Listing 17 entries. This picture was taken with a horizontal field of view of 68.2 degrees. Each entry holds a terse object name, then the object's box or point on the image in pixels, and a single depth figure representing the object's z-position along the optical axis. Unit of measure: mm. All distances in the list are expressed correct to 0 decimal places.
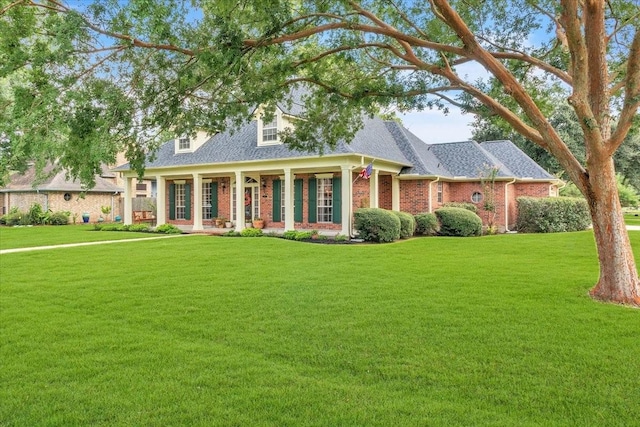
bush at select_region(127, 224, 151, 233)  23333
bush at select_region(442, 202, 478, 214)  22650
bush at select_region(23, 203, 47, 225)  30922
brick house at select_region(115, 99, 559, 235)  19969
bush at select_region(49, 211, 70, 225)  31109
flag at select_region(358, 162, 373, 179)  17922
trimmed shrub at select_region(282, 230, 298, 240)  18734
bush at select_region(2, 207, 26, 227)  30797
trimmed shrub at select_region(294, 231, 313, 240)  18594
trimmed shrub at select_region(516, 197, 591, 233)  22625
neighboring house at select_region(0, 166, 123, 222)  32031
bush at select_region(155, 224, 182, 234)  22094
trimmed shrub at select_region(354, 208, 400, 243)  17641
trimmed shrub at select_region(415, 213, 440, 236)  20250
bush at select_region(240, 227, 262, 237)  19892
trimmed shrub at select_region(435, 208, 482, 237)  20297
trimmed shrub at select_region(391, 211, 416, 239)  18922
